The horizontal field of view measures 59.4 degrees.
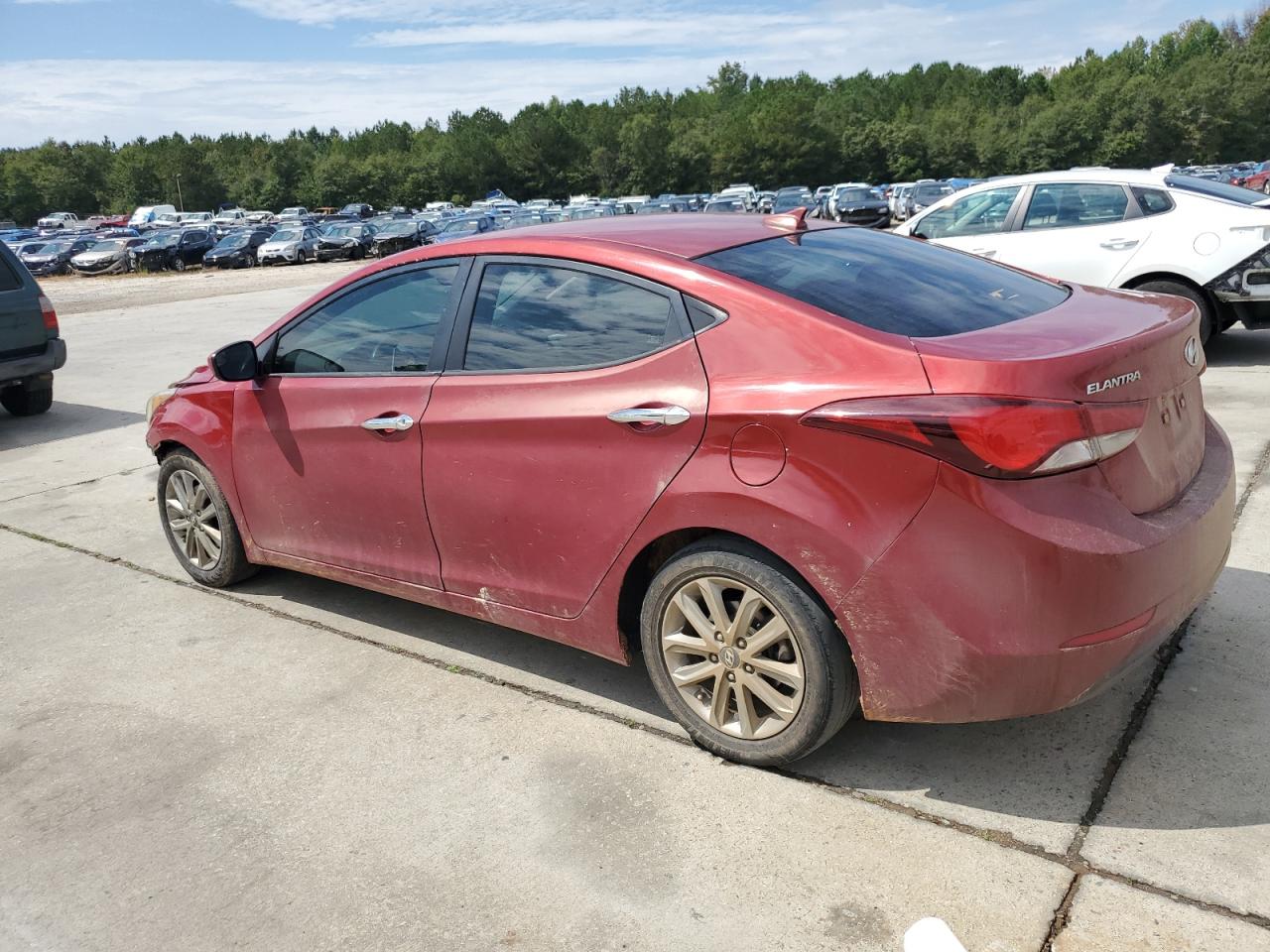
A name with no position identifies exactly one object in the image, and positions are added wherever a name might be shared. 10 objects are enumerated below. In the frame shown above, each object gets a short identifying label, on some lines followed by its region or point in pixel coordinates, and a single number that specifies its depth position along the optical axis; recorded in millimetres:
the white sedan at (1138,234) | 8297
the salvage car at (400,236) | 38531
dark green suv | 9312
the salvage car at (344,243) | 38844
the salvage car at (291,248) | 38406
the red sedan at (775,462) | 2738
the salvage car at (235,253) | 39562
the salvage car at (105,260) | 39844
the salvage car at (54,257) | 40750
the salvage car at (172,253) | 40062
